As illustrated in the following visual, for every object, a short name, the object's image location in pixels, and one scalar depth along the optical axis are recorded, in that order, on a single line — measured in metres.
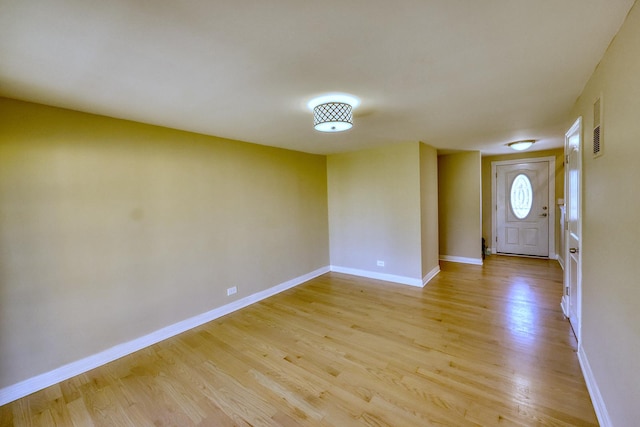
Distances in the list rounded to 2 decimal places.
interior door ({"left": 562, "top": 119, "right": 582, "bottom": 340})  2.42
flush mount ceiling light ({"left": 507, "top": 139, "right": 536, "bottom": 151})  4.35
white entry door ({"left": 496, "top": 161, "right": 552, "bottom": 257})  5.76
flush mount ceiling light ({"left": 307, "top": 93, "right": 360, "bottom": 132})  2.19
